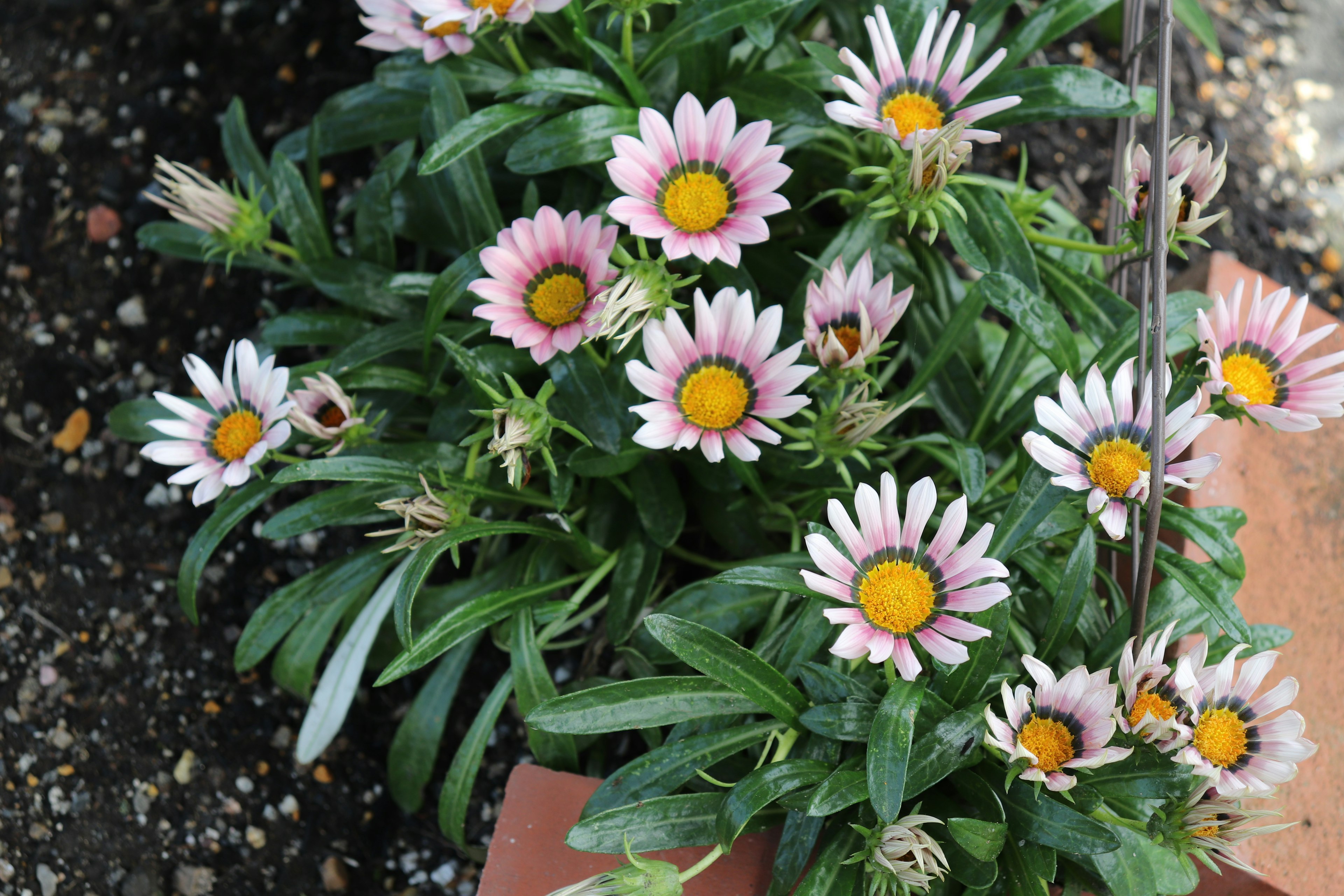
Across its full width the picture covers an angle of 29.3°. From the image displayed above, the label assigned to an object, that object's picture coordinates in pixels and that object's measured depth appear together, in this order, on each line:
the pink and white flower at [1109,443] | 0.92
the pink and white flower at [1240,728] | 0.90
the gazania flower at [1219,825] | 0.91
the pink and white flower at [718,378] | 0.94
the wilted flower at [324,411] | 0.97
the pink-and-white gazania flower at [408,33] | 1.03
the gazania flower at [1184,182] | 0.94
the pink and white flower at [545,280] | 0.96
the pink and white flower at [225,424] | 0.98
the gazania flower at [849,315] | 0.95
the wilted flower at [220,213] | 1.03
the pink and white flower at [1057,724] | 0.90
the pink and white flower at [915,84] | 0.95
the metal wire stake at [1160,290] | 0.90
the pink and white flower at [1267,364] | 0.94
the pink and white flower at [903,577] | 0.91
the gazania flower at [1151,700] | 0.90
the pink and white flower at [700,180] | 0.95
